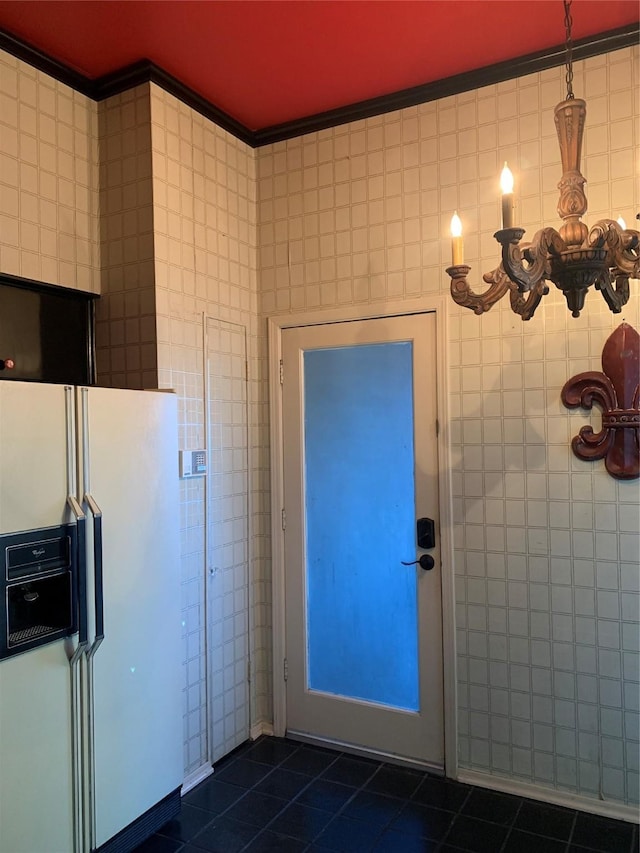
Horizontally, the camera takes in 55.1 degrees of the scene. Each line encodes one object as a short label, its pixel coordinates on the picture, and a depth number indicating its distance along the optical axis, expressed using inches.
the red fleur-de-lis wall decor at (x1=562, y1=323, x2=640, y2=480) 93.6
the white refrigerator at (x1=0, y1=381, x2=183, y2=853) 72.8
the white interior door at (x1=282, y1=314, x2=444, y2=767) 110.4
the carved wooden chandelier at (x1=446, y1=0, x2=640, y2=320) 56.3
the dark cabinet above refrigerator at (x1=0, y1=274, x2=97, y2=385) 97.0
